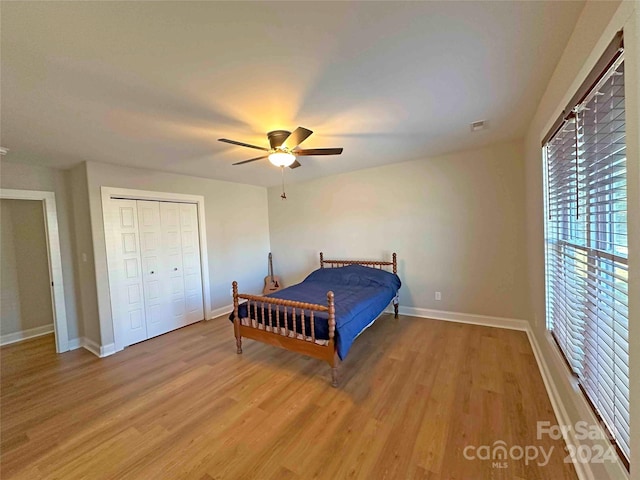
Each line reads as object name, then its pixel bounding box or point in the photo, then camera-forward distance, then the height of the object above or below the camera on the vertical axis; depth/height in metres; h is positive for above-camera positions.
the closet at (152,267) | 3.46 -0.41
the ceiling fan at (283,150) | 2.39 +0.75
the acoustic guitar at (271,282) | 5.16 -1.02
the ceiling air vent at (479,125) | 2.55 +0.96
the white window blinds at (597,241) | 1.05 -0.14
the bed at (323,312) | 2.47 -0.88
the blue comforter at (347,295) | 2.52 -0.84
